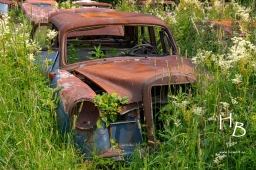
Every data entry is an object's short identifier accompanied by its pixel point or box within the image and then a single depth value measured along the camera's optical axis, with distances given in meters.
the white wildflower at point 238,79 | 3.46
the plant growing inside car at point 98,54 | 4.87
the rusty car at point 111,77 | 3.61
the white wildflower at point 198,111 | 3.21
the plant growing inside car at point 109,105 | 3.60
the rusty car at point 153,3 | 8.59
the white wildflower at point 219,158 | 3.02
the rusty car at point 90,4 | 11.53
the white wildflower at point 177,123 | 3.23
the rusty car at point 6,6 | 11.90
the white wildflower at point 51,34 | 4.51
